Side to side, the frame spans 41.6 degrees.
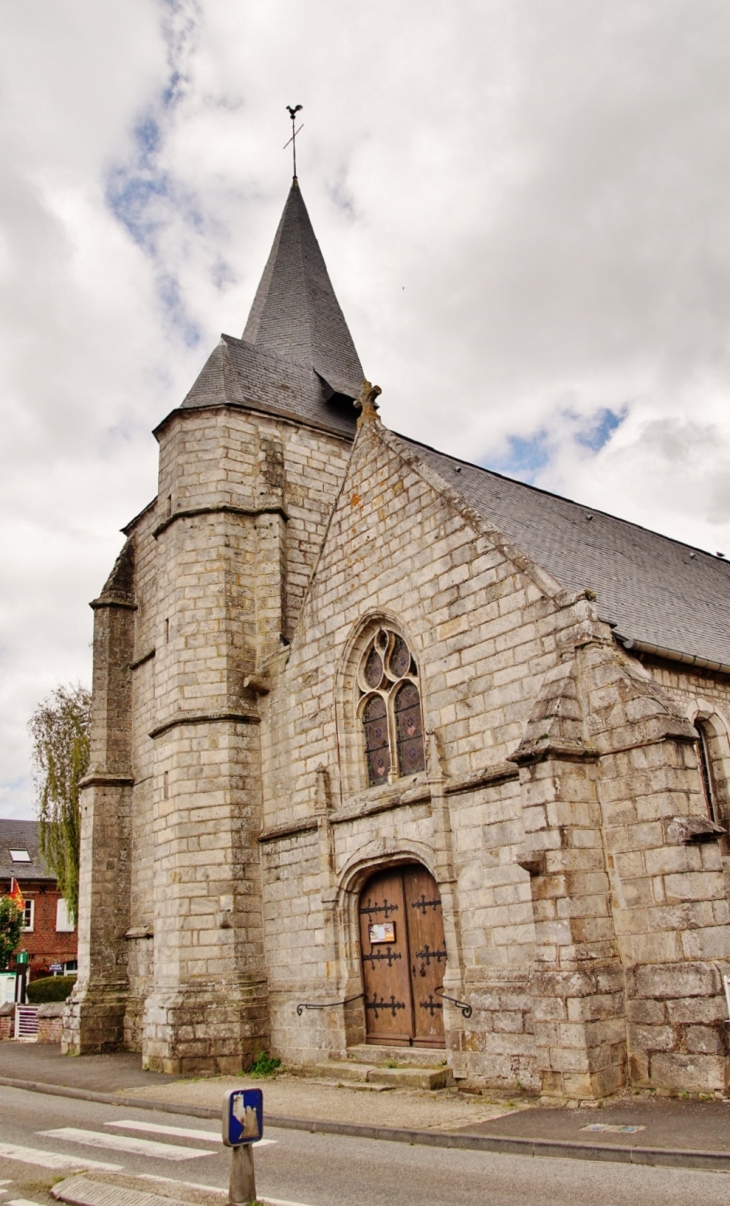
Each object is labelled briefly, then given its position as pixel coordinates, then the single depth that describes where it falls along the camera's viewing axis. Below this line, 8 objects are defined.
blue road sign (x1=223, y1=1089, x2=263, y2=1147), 4.96
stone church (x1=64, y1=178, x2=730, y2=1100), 8.35
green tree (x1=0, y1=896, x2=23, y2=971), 26.64
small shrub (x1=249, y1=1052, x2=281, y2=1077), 12.14
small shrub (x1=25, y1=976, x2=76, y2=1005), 25.09
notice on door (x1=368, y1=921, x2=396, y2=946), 11.27
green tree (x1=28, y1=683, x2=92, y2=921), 24.56
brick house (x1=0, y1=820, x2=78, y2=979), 36.19
